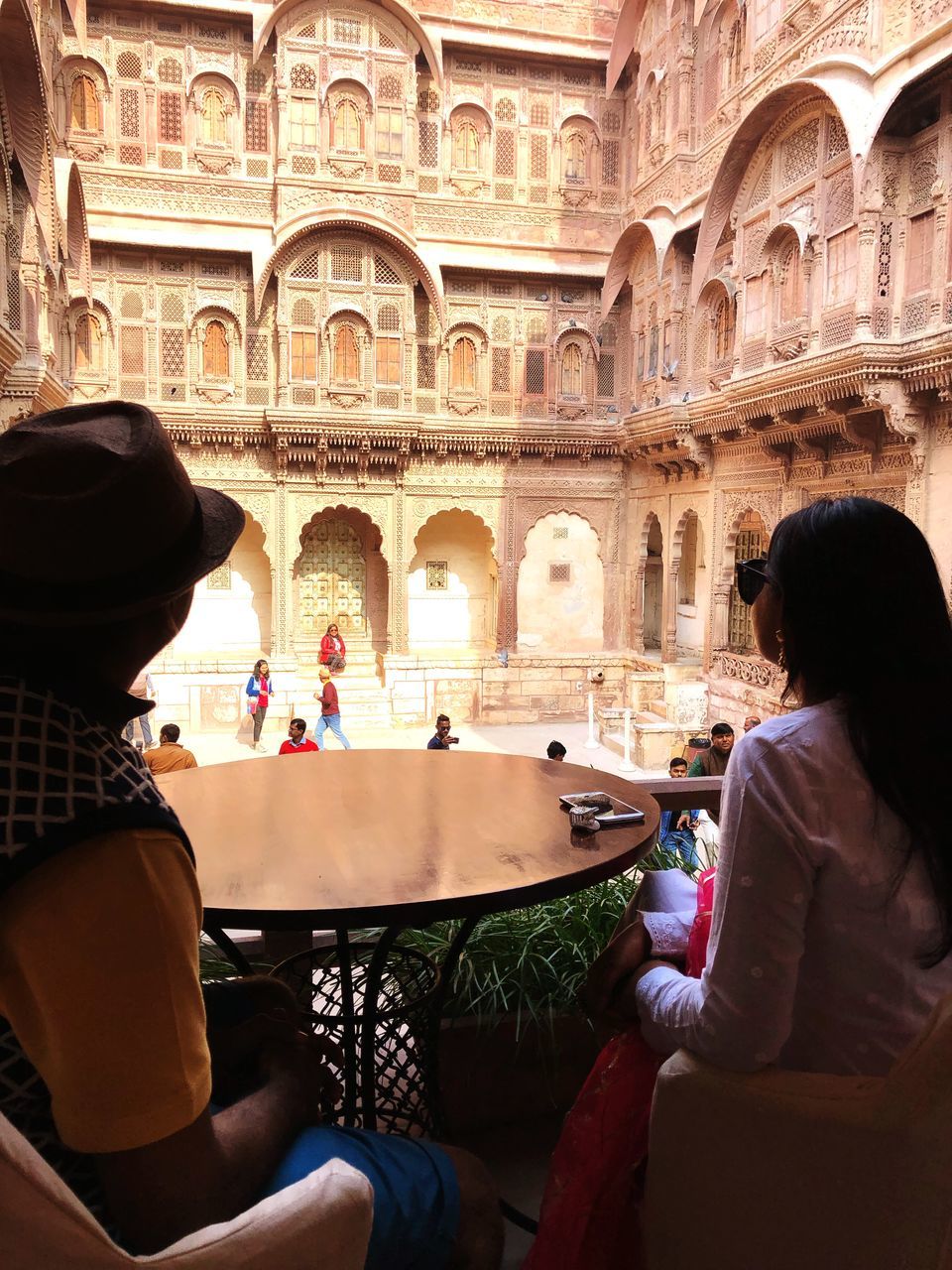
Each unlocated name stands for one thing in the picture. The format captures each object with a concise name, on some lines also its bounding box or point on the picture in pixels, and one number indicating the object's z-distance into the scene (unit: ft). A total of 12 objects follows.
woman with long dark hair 4.34
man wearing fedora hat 3.39
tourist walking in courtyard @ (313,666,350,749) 39.99
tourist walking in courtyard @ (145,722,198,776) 20.92
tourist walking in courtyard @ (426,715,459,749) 32.26
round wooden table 5.84
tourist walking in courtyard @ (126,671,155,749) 39.84
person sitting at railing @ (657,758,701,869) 12.65
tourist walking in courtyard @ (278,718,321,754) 26.89
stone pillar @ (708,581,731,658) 47.34
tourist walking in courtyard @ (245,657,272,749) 43.11
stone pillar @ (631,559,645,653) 57.72
